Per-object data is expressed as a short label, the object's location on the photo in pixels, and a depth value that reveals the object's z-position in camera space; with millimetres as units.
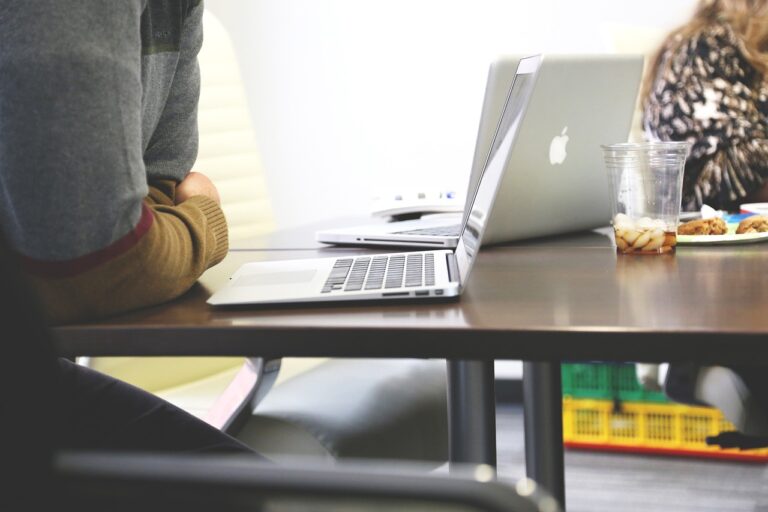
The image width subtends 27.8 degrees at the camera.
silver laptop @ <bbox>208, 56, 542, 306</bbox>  1413
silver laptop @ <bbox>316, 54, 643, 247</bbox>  1764
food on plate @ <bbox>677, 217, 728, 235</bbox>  1781
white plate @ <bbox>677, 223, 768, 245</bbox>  1747
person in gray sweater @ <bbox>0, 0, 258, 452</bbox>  1344
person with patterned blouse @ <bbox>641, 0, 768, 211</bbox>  2611
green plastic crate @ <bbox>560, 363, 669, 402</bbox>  3439
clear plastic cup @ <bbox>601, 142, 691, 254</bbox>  1727
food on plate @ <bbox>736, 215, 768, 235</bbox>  1790
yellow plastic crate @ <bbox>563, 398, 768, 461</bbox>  3341
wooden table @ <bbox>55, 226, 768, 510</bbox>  1260
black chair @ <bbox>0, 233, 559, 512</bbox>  934
